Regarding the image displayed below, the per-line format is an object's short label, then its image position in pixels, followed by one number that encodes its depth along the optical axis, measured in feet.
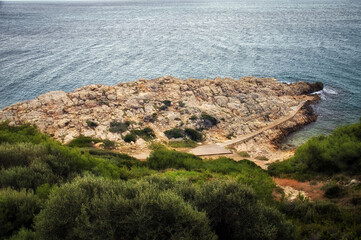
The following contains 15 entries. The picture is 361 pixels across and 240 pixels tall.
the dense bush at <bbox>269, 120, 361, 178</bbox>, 68.44
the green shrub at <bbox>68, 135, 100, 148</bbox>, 100.18
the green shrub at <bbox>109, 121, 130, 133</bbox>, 118.32
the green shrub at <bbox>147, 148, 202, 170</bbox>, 82.12
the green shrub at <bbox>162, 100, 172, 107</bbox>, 144.03
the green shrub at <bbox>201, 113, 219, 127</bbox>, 131.86
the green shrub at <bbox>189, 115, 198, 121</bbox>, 131.74
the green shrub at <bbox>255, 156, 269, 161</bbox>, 103.99
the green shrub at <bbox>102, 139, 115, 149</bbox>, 105.29
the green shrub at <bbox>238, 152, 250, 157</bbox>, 109.33
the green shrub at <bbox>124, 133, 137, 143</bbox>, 113.19
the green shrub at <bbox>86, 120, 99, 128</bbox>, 118.93
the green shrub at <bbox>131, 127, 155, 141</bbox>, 118.11
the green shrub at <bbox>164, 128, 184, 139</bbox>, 121.29
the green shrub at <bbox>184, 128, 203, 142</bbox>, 122.21
